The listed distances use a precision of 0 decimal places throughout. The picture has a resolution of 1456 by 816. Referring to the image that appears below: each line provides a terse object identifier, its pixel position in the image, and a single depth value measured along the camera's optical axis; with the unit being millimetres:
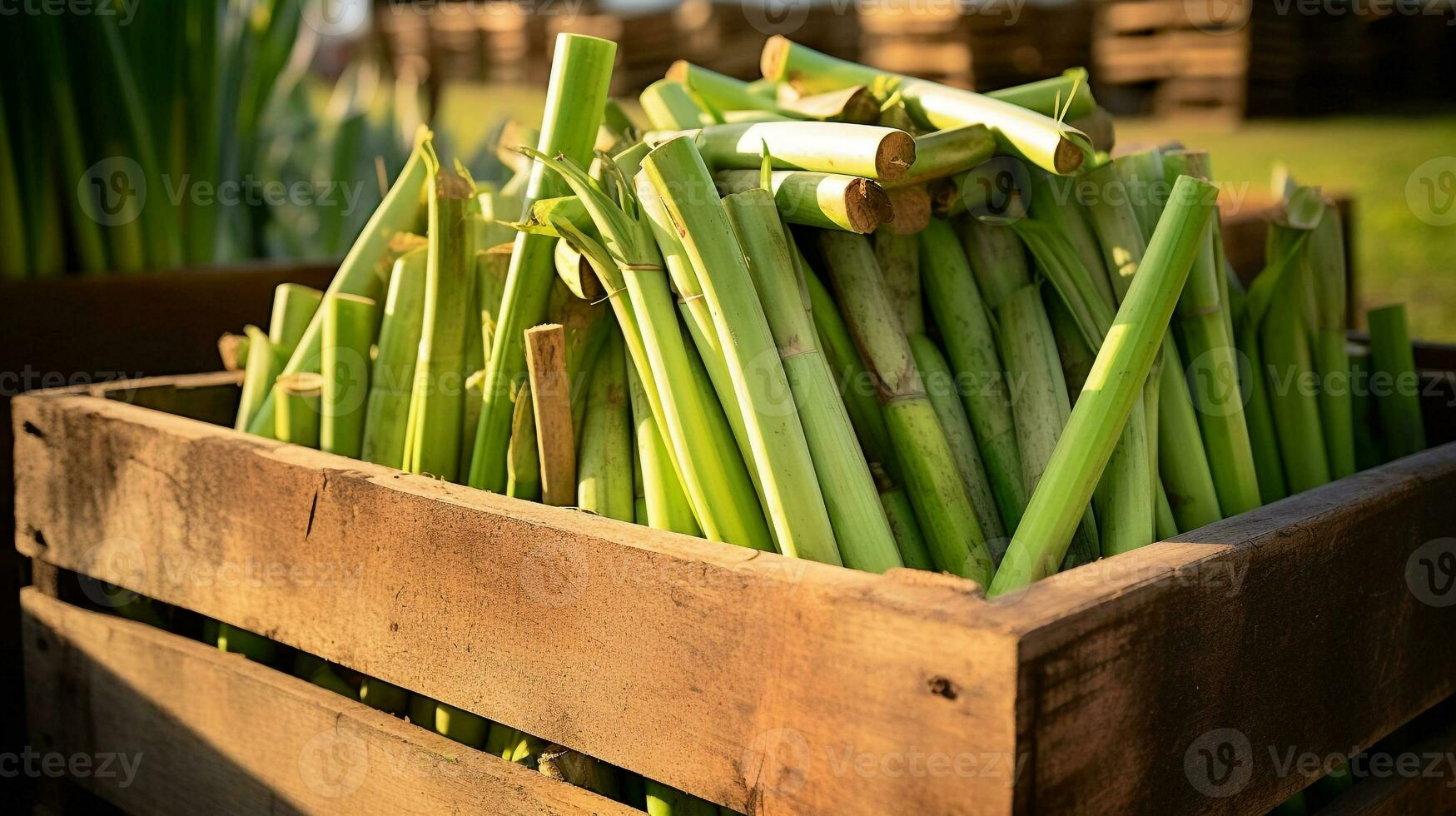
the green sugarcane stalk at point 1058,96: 1648
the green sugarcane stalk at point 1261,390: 1618
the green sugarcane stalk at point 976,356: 1412
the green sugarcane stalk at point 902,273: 1529
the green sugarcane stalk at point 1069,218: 1531
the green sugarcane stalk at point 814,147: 1313
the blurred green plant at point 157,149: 2473
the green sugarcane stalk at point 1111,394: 1144
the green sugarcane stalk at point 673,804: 1228
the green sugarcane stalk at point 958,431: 1373
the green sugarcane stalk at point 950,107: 1406
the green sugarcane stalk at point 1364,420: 1815
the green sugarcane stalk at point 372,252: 1773
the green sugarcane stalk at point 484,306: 1594
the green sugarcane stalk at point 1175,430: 1425
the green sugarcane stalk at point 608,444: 1412
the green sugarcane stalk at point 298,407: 1694
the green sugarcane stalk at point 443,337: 1560
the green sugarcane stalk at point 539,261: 1482
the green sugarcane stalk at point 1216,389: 1474
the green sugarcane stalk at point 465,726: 1413
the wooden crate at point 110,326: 2314
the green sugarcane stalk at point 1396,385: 1772
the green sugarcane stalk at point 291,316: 1930
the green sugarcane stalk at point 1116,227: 1529
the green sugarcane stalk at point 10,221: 2459
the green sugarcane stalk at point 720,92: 1755
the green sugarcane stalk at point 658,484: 1345
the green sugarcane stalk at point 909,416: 1303
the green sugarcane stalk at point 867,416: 1355
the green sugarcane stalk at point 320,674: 1567
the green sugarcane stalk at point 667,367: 1269
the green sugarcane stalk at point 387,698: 1500
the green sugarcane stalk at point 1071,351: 1509
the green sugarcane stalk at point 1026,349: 1380
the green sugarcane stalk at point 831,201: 1290
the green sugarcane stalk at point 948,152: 1439
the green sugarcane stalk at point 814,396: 1222
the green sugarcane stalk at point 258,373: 1838
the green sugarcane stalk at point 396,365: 1642
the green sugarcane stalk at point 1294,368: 1630
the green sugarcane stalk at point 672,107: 1690
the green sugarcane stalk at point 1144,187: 1594
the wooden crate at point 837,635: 931
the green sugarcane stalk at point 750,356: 1200
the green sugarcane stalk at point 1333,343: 1682
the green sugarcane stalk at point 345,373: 1665
